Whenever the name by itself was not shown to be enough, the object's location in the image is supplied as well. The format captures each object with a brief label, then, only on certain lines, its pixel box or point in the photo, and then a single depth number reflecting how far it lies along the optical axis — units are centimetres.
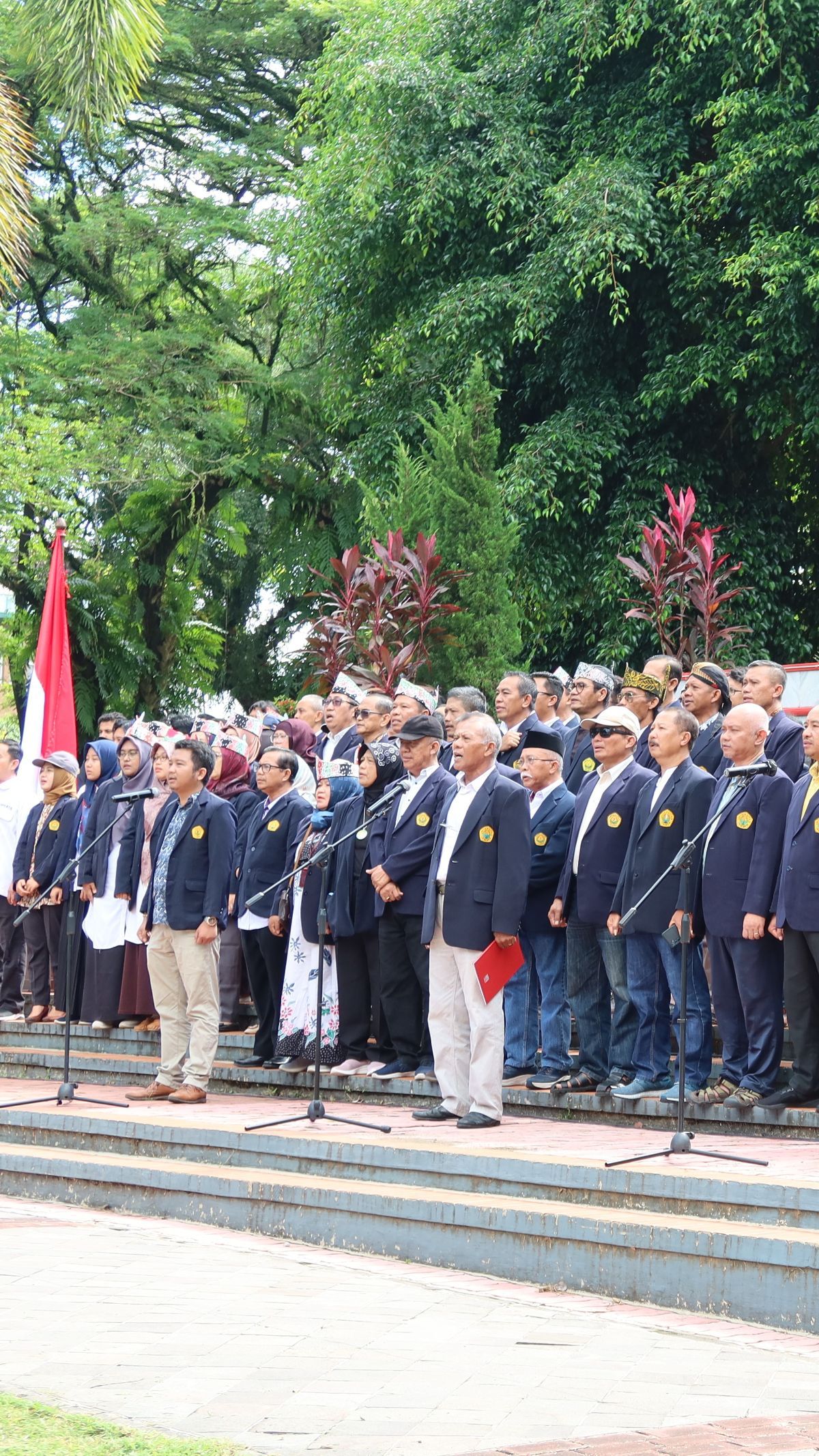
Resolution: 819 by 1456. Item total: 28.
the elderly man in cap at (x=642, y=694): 1002
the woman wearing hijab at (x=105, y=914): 1225
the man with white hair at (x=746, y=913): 806
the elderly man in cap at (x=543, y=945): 920
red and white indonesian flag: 1549
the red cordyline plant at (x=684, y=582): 1261
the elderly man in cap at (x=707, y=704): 920
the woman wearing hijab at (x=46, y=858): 1297
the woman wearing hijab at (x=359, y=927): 990
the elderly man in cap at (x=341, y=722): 1100
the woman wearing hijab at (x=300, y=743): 1101
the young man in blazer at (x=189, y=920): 974
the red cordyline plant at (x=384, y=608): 1398
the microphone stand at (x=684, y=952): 695
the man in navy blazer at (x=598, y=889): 887
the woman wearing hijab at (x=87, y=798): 1276
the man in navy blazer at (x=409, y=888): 950
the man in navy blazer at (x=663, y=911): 848
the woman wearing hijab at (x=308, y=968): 1011
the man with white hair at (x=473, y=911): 841
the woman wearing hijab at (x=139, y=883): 1168
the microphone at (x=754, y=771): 765
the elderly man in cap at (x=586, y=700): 995
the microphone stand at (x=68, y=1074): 979
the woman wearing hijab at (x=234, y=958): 1170
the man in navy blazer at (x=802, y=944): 783
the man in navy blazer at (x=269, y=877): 1066
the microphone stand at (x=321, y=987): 841
